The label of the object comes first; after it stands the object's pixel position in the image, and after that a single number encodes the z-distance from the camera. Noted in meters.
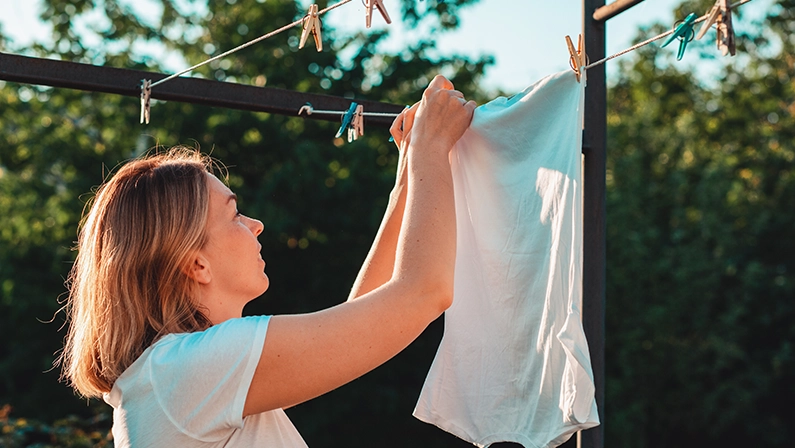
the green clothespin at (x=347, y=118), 2.06
